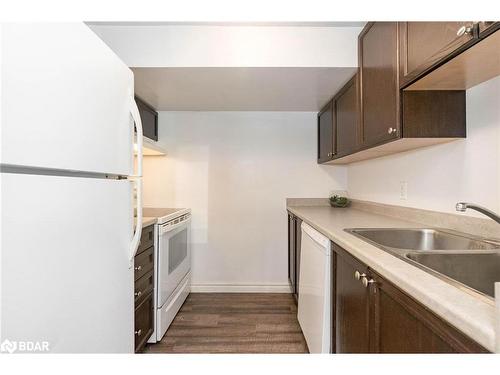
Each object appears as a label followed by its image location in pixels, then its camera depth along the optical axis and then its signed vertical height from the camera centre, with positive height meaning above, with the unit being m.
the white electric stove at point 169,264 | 2.10 -0.64
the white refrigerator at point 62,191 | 0.68 -0.01
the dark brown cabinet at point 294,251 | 2.51 -0.60
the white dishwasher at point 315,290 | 1.53 -0.61
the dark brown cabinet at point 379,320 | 0.67 -0.40
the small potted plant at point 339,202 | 2.96 -0.14
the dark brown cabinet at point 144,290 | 1.79 -0.67
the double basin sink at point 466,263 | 1.03 -0.27
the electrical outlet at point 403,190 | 1.97 -0.01
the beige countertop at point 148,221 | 1.86 -0.22
